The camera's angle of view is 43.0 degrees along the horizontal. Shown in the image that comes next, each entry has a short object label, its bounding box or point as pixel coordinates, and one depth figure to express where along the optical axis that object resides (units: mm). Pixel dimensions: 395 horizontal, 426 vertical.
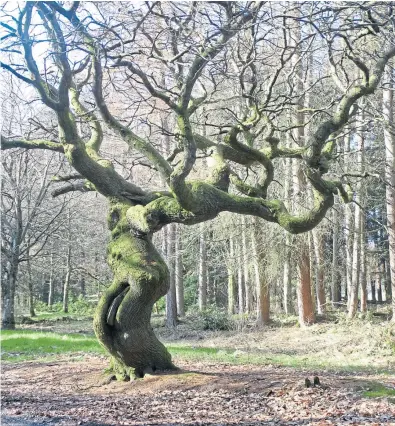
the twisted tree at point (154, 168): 6848
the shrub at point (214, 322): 19875
